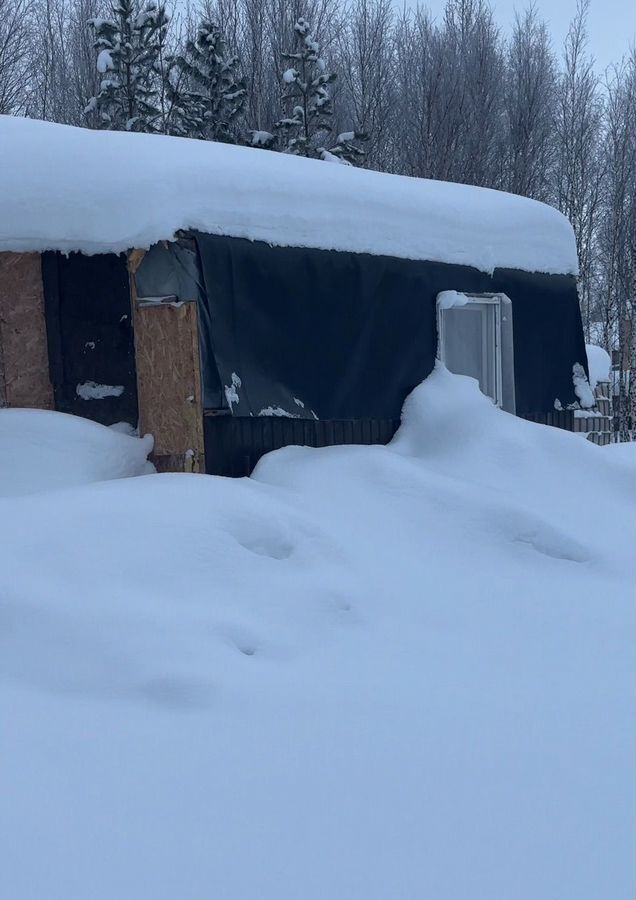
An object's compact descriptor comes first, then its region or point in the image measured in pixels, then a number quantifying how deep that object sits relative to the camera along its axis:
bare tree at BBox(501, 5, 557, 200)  28.02
